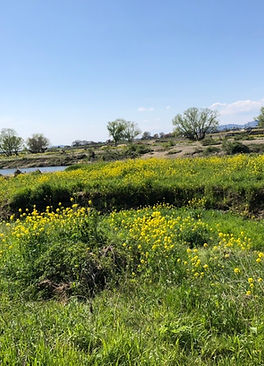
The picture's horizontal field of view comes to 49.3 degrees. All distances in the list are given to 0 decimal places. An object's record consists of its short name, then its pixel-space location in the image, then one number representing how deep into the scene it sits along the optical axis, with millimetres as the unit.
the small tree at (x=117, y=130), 86938
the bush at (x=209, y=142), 36062
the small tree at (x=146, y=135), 122275
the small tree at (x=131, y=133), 89312
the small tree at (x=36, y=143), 90375
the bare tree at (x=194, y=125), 69250
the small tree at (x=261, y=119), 72625
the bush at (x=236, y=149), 27406
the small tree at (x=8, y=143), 87562
